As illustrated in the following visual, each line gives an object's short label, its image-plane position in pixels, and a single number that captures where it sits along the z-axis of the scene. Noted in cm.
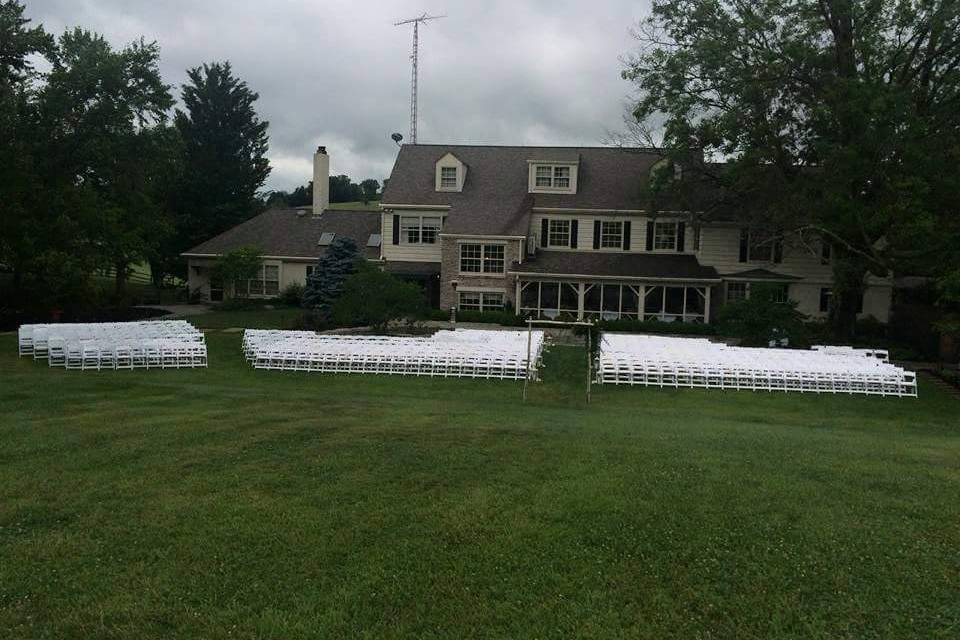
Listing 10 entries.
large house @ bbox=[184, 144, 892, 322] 3503
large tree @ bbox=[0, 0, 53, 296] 2880
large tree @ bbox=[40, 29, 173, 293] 3106
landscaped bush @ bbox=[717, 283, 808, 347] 2691
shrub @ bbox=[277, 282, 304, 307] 4128
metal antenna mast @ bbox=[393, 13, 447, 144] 5525
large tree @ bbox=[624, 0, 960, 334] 2438
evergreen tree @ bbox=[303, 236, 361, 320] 3588
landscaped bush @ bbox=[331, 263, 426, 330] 2623
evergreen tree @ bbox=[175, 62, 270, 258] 5316
